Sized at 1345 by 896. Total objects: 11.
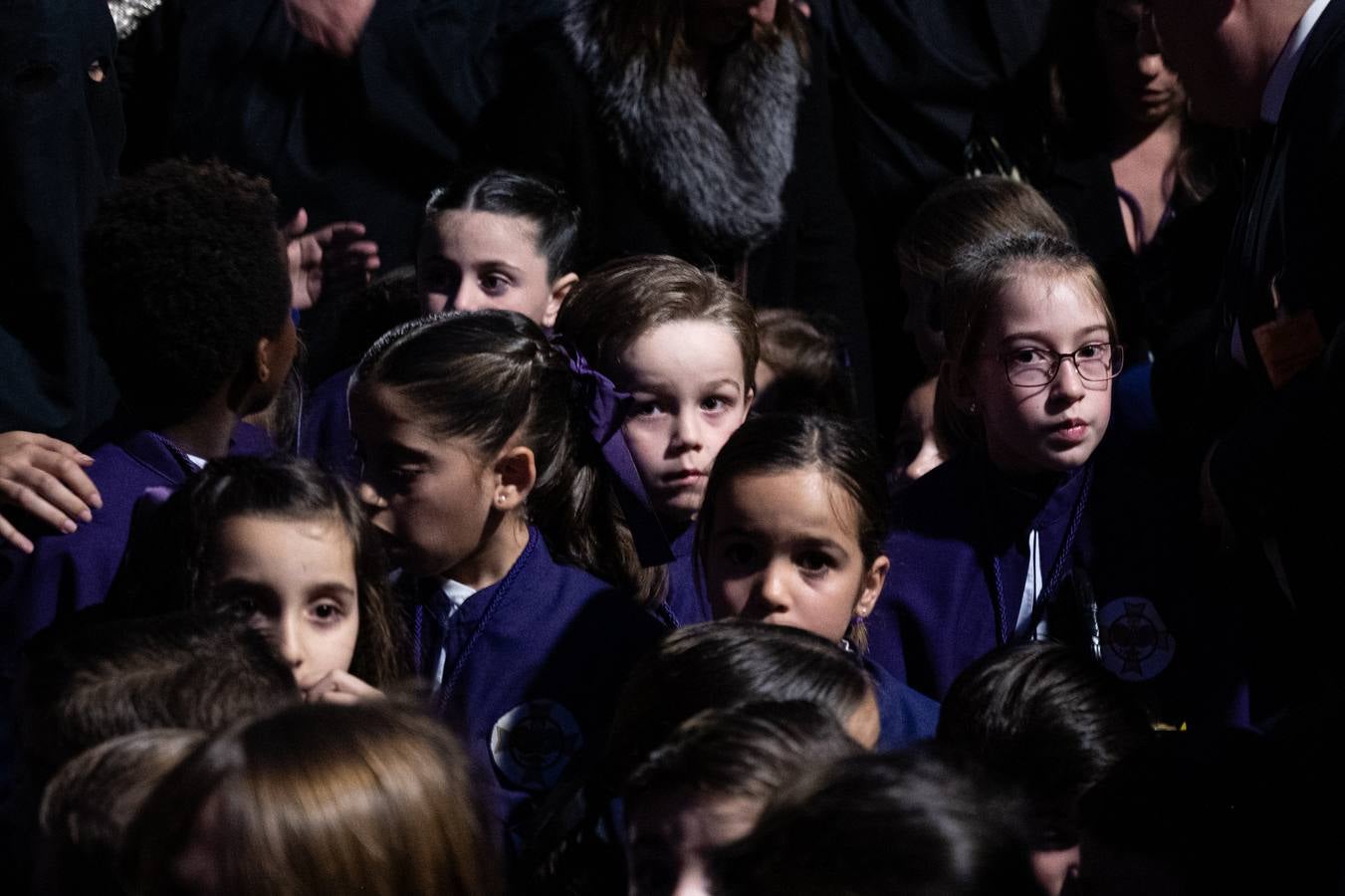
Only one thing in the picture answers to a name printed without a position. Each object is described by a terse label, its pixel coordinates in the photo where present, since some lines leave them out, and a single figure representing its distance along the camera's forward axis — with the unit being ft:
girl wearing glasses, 20.39
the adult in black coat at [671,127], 27.43
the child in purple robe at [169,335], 18.56
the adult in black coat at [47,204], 25.62
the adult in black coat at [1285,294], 15.30
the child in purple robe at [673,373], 22.91
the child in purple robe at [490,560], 18.48
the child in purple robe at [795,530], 18.97
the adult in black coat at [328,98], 28.66
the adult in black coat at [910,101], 30.14
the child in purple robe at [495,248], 25.34
